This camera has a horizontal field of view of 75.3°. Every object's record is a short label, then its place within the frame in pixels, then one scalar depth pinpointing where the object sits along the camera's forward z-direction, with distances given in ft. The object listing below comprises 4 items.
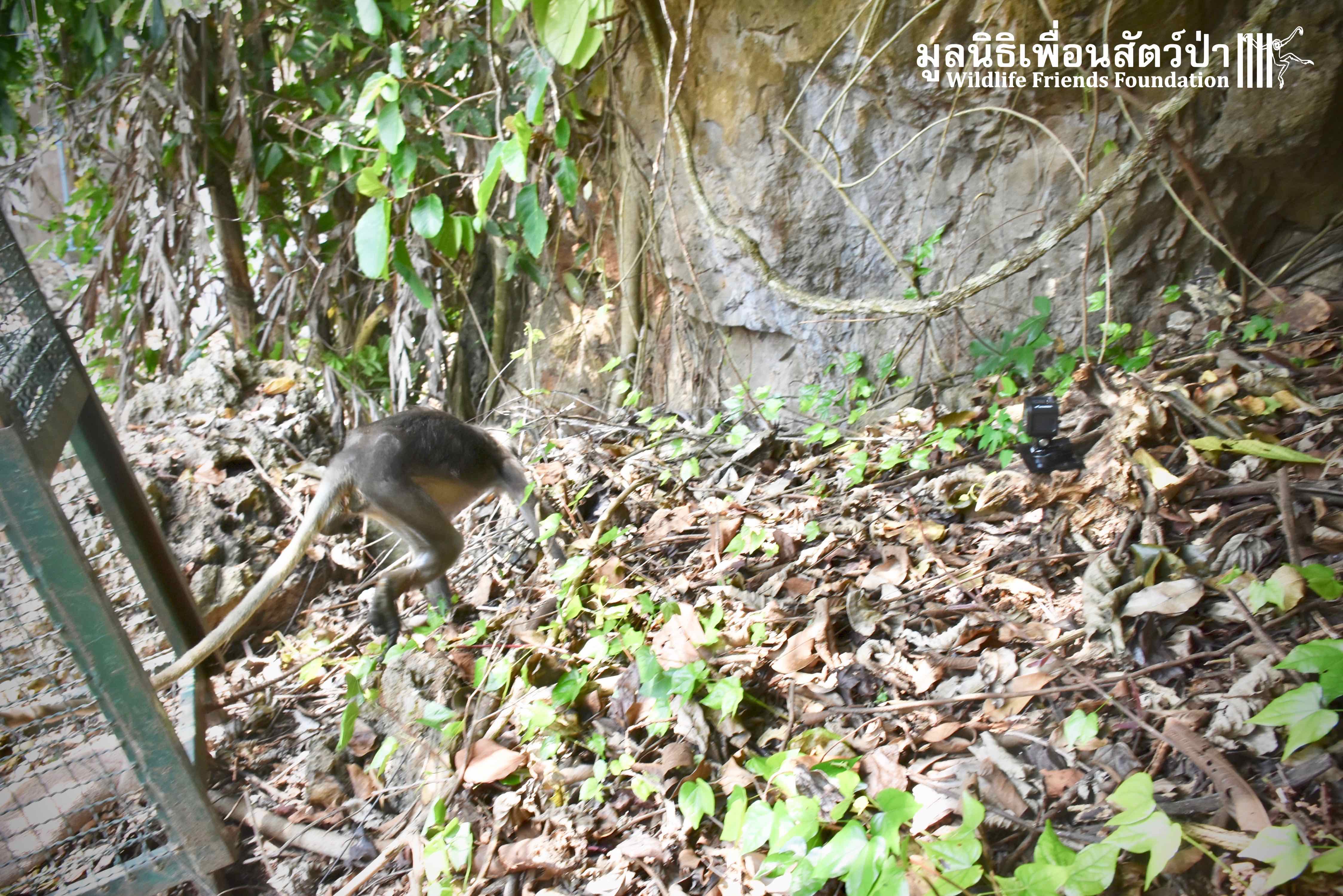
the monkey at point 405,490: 12.30
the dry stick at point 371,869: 8.36
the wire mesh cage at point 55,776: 9.03
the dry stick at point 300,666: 12.28
